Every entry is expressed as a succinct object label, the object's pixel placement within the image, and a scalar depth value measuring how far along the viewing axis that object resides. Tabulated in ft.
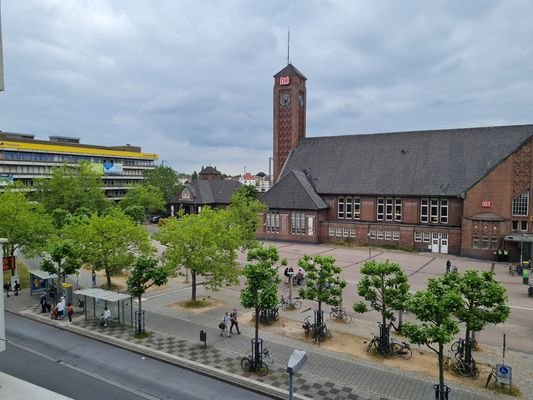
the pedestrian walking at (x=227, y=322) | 73.70
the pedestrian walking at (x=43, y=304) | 86.37
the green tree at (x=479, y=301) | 54.08
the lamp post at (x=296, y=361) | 37.28
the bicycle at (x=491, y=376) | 54.13
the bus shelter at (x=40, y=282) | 99.45
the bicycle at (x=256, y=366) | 58.62
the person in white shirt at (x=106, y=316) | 77.47
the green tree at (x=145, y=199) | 288.92
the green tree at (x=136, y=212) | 242.37
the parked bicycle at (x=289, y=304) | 89.47
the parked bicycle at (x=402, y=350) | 64.25
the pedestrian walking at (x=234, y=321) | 73.41
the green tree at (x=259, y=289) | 62.54
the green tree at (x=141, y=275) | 74.49
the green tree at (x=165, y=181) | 341.00
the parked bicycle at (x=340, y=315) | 82.45
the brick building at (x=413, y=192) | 154.20
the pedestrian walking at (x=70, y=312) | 79.53
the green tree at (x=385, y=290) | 62.85
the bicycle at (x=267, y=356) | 61.41
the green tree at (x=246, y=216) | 131.85
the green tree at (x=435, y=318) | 47.60
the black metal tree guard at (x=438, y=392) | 48.03
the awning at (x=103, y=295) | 78.69
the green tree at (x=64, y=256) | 89.61
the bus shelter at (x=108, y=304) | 78.48
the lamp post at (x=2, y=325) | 50.64
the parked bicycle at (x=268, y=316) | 79.92
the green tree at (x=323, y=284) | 70.44
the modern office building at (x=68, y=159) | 280.51
